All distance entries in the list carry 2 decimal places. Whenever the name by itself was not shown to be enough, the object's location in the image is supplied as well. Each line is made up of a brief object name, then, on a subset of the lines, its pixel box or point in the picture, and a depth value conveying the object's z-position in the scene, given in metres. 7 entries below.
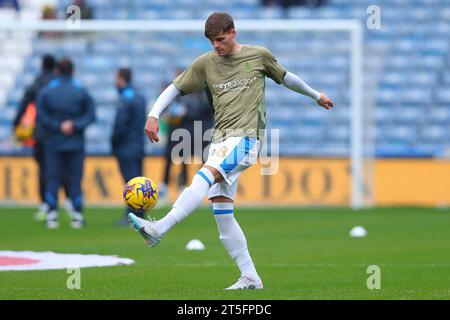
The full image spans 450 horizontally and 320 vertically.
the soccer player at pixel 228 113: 8.75
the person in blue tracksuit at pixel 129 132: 17.45
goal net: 22.70
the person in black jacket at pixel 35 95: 18.31
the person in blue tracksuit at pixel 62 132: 17.17
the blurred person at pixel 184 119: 21.50
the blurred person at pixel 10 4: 25.81
